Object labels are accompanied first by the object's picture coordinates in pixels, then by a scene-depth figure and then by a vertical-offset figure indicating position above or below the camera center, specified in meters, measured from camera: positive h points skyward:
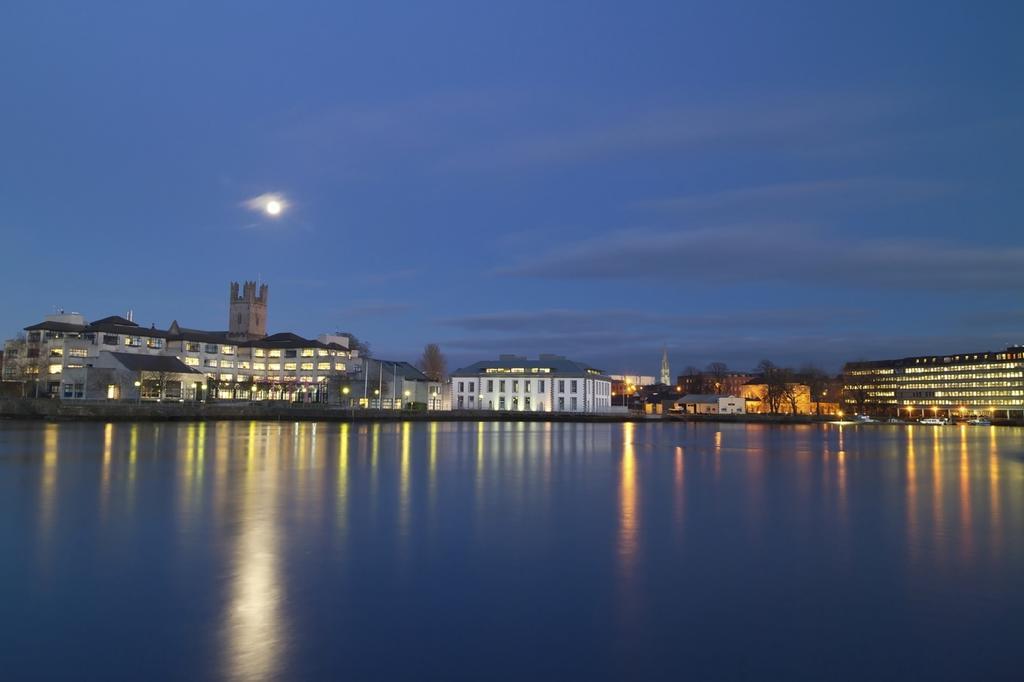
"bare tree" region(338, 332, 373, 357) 117.06 +7.59
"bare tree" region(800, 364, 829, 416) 130.62 +2.00
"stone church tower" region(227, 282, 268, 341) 153.88 +17.12
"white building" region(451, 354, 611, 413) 101.88 +0.93
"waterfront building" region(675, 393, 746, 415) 123.94 -2.06
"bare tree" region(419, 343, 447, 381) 121.05 +5.04
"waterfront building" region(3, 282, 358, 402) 86.88 +4.46
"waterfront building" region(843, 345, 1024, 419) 164.25 +1.86
